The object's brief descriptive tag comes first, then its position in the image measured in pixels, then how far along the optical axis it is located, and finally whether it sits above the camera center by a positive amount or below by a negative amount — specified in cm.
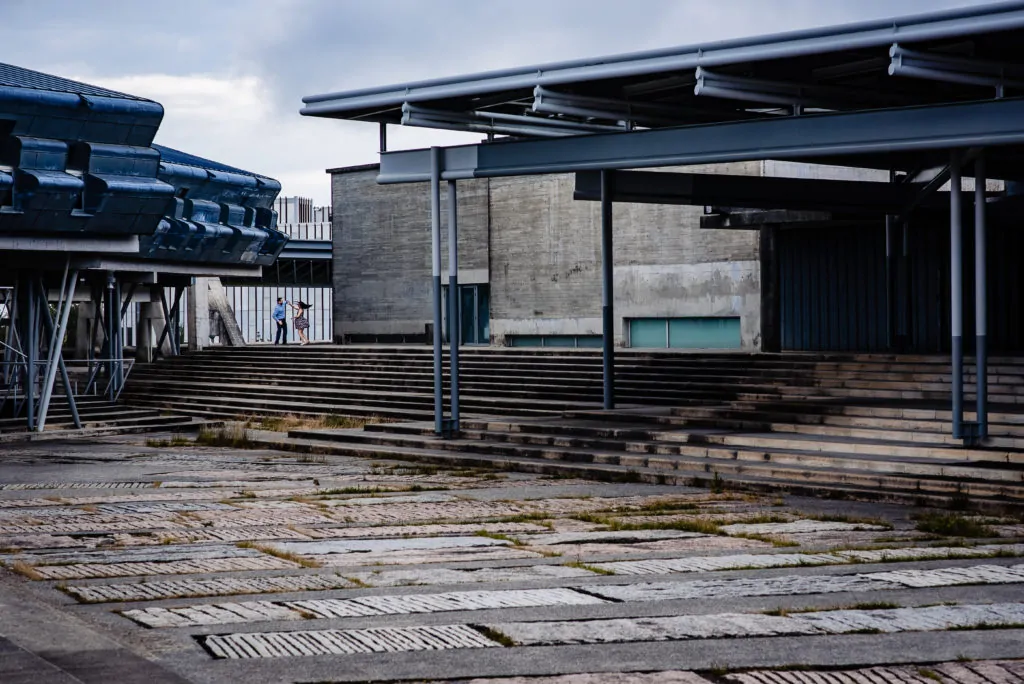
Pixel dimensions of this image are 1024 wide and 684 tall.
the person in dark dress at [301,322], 5708 +107
